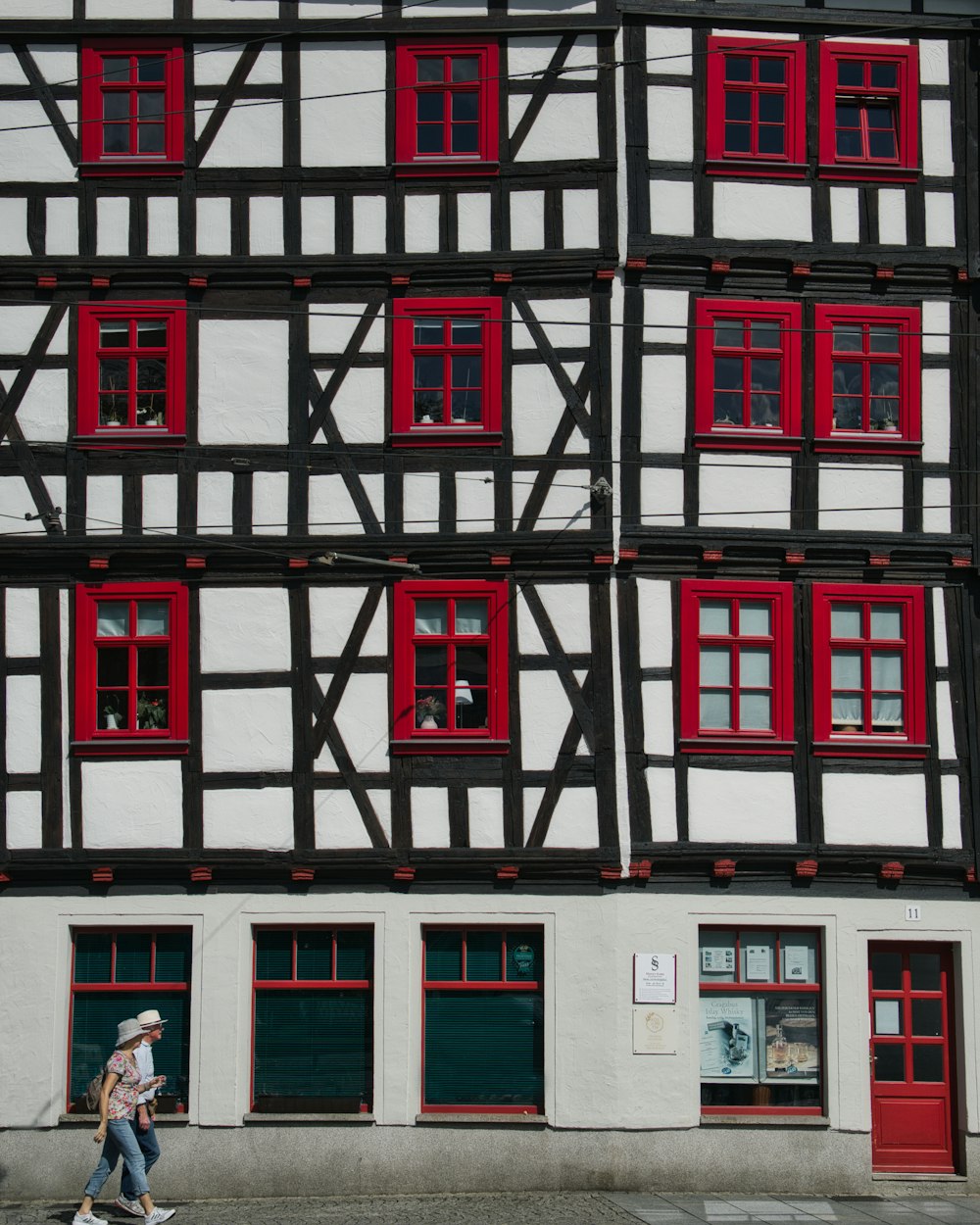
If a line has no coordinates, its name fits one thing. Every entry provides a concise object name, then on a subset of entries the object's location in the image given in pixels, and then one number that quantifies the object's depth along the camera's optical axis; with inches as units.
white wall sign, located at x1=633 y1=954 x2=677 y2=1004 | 698.2
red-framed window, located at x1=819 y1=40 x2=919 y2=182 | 747.4
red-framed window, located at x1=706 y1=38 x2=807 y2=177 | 743.1
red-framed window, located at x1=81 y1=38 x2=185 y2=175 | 743.7
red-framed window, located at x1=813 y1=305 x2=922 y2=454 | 737.6
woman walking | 600.1
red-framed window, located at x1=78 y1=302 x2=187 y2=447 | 735.1
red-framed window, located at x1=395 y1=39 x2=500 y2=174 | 741.3
